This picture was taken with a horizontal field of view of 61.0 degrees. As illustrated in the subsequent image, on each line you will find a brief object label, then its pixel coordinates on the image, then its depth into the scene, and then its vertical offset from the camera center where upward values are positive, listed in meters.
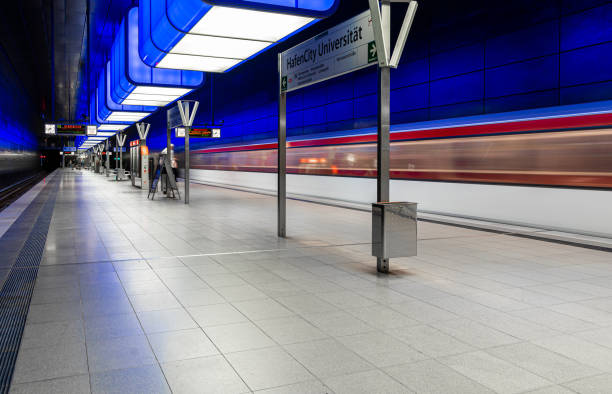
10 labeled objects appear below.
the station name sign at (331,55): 6.51 +1.59
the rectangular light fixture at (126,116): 28.72 +2.91
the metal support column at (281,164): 9.16 +0.03
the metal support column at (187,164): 15.82 +0.05
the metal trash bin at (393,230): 6.04 -0.77
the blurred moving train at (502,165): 8.91 -0.01
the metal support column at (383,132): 6.21 +0.40
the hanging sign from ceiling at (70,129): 29.10 +2.16
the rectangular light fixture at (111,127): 36.81 +2.92
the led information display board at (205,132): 26.11 +1.77
